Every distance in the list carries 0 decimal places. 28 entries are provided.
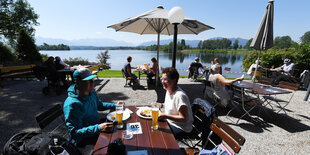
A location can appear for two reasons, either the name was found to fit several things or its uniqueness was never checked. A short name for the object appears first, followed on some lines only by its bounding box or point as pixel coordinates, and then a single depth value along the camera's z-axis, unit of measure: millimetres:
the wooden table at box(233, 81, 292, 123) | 3443
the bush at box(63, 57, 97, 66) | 16734
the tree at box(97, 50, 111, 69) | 31981
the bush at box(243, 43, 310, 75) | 8201
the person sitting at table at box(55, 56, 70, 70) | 6840
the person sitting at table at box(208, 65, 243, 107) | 3754
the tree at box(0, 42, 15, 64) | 13997
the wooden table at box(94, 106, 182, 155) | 1312
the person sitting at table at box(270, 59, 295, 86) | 7258
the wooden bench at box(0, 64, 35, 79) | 7590
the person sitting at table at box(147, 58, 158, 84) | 7230
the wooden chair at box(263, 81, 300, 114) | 3768
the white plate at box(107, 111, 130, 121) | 1816
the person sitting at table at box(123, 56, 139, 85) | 6516
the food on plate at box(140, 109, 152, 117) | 1937
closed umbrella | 5363
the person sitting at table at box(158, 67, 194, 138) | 1831
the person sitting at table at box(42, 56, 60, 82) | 5523
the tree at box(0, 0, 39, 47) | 15805
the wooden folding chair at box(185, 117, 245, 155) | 1319
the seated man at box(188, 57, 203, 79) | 8500
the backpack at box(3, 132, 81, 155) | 1085
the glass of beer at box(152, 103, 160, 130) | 1626
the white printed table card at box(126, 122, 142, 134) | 1587
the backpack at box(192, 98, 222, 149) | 1771
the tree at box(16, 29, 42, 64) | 13875
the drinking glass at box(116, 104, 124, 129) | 1615
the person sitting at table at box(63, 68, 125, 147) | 1531
